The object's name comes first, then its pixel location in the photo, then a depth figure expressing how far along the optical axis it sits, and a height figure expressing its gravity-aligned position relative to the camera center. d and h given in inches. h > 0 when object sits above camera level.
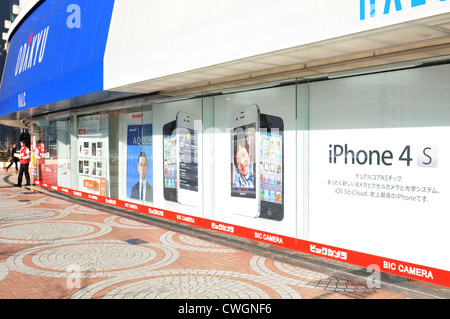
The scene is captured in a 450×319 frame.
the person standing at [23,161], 712.4 -18.0
